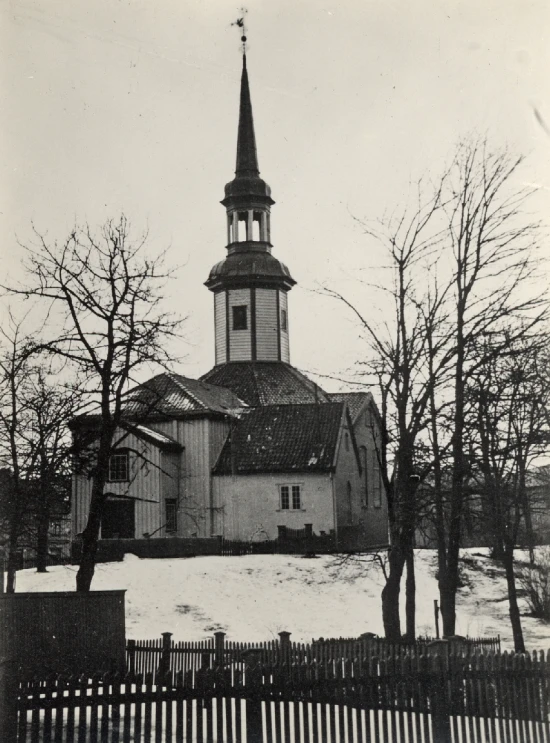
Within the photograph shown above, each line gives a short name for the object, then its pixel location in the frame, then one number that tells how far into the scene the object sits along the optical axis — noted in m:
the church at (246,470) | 32.91
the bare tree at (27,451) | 20.48
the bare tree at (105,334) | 18.02
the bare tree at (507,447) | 14.65
